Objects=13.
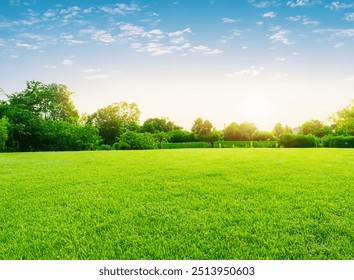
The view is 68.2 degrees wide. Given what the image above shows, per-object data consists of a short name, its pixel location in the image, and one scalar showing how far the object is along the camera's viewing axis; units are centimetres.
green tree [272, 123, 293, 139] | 4809
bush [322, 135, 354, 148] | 1833
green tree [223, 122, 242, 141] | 3291
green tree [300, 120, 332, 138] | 4707
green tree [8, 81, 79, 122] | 2738
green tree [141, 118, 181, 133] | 5925
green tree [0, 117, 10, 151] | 1486
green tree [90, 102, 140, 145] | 3747
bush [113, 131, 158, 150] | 1952
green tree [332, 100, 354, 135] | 2984
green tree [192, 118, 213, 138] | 4044
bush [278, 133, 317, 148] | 1861
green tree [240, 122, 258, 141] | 3244
